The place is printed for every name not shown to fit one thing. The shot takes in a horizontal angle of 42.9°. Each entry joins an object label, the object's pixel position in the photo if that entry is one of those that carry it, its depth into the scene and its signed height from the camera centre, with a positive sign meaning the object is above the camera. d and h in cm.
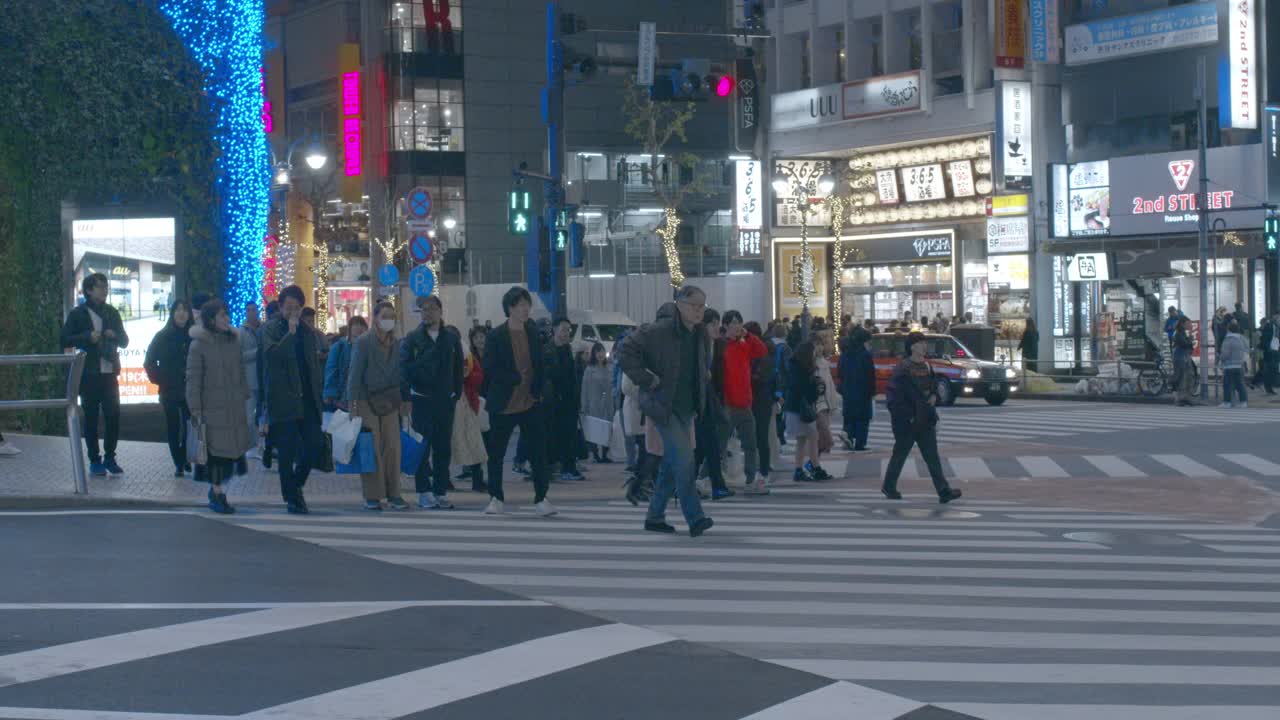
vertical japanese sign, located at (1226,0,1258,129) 4006 +549
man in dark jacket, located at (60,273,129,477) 1673 -44
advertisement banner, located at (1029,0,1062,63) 4509 +737
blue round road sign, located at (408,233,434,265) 2602 +94
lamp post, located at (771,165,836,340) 4935 +344
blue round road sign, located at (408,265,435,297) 2575 +44
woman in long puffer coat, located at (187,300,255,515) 1380 -68
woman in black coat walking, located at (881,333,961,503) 1620 -112
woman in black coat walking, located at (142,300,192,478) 1728 -69
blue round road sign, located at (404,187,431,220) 2727 +174
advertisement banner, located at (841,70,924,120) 4931 +624
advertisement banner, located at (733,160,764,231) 5547 +361
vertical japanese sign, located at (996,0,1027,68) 4488 +721
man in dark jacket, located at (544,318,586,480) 1883 -116
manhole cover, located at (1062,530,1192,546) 1291 -198
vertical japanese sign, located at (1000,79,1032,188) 4566 +463
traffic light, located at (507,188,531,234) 2709 +158
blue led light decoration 2327 +275
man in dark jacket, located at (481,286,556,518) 1388 -64
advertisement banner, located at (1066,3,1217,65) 4134 +680
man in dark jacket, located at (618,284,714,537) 1249 -59
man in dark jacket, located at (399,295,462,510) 1480 -66
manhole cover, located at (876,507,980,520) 1488 -202
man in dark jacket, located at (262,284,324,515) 1420 -81
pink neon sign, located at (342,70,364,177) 7044 +804
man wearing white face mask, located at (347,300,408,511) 1460 -79
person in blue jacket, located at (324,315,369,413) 1719 -62
